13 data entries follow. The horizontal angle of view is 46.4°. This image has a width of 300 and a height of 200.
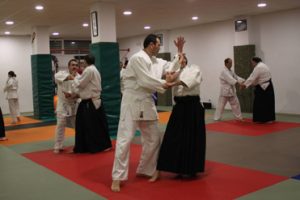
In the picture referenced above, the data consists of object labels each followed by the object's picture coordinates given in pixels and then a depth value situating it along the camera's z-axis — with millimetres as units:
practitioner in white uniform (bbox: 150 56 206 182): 4145
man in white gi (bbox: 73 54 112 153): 5773
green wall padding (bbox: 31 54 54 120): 11102
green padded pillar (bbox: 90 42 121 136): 7578
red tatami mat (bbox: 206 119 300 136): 7328
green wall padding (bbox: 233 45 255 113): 10562
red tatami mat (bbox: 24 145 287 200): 3688
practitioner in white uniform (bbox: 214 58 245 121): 8758
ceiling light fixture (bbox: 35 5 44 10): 7867
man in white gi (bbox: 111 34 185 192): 3906
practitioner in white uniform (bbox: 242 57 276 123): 8383
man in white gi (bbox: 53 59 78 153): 6020
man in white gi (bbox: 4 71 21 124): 10570
